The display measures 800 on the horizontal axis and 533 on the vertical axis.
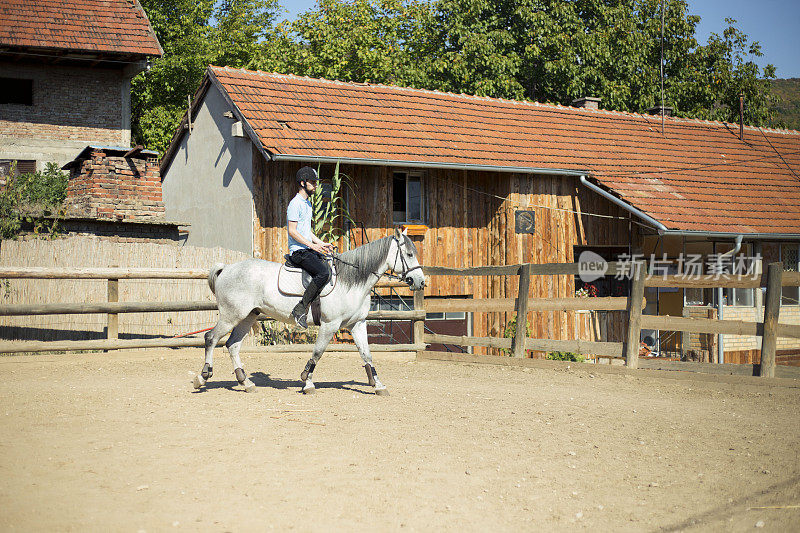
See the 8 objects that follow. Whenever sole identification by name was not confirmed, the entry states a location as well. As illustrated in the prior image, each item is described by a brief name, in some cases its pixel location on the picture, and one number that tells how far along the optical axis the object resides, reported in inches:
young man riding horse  358.9
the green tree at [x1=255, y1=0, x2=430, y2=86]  1365.7
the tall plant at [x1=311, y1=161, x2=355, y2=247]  651.5
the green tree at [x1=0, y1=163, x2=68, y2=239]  635.5
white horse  366.9
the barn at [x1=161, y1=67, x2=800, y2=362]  695.7
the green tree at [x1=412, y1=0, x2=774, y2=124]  1237.1
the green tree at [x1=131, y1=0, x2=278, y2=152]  1291.8
